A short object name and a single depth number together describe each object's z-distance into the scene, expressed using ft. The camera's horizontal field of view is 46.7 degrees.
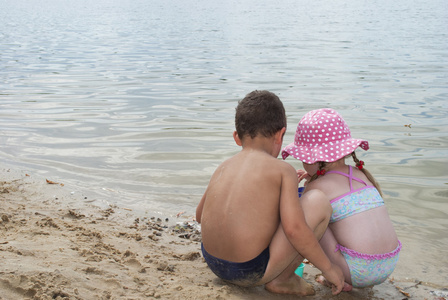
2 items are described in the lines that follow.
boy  8.85
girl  9.44
